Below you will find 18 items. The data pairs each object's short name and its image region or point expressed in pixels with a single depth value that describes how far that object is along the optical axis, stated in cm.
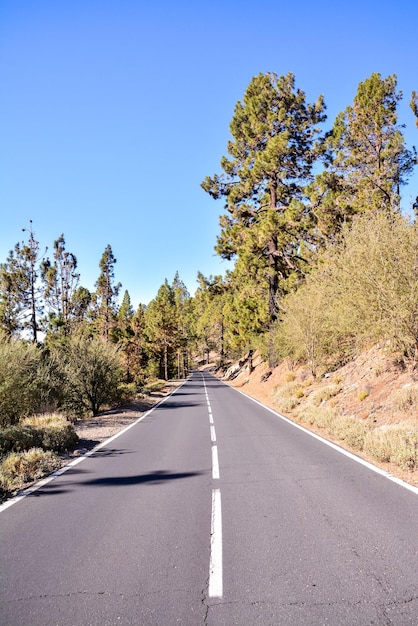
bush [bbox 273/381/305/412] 1686
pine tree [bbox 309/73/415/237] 2441
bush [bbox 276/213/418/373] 1112
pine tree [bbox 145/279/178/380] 5975
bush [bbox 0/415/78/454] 852
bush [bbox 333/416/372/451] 879
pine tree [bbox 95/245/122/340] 4128
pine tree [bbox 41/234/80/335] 3609
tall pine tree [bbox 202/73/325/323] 2603
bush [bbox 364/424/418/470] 676
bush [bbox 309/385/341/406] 1496
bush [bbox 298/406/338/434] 1152
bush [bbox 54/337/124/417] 1888
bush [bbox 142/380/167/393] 3147
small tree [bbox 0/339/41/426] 1310
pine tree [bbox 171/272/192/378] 6800
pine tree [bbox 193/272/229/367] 3681
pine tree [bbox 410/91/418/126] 2098
